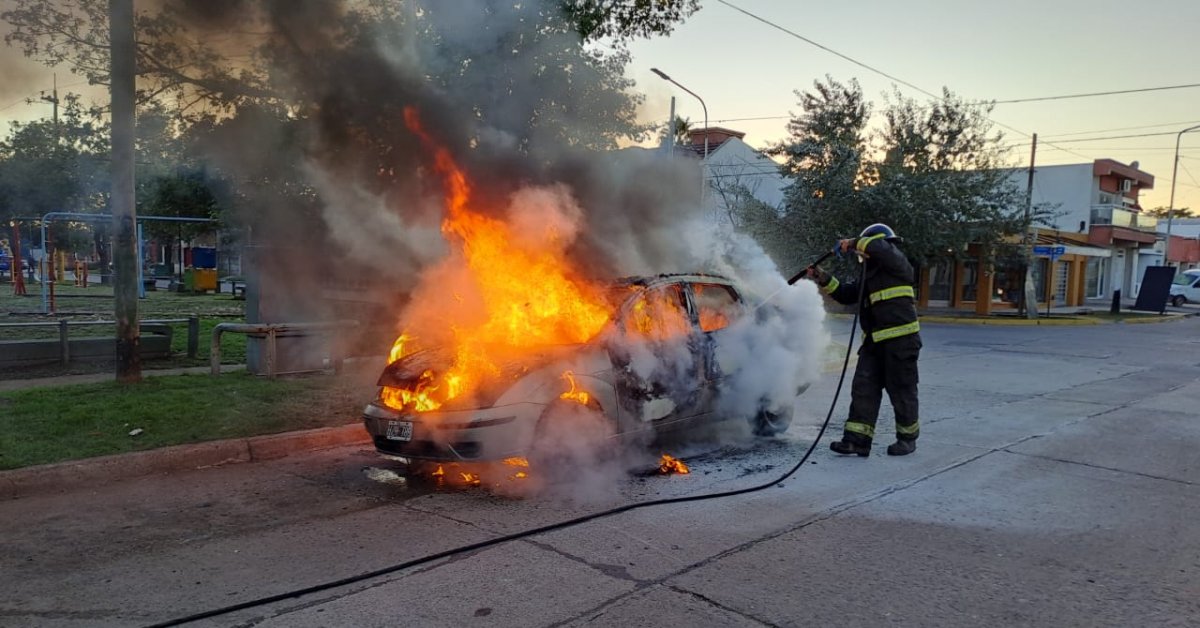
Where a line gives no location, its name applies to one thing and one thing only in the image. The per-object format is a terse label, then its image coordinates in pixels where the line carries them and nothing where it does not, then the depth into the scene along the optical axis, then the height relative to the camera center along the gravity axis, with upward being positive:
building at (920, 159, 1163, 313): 30.38 +1.34
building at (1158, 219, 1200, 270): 46.59 +1.84
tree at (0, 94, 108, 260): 9.51 +1.34
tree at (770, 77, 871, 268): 21.86 +2.95
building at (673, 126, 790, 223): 19.88 +3.10
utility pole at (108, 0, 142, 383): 7.27 +0.59
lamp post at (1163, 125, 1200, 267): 41.50 +2.47
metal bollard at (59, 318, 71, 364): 9.33 -1.21
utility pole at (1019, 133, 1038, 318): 23.91 +0.23
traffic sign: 24.05 +0.83
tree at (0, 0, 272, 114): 6.43 +1.73
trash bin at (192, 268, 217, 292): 26.03 -0.98
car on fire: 5.04 -0.88
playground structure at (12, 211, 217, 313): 15.76 -0.81
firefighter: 6.34 -0.60
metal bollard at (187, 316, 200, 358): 10.51 -1.17
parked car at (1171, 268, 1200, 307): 35.50 -0.32
